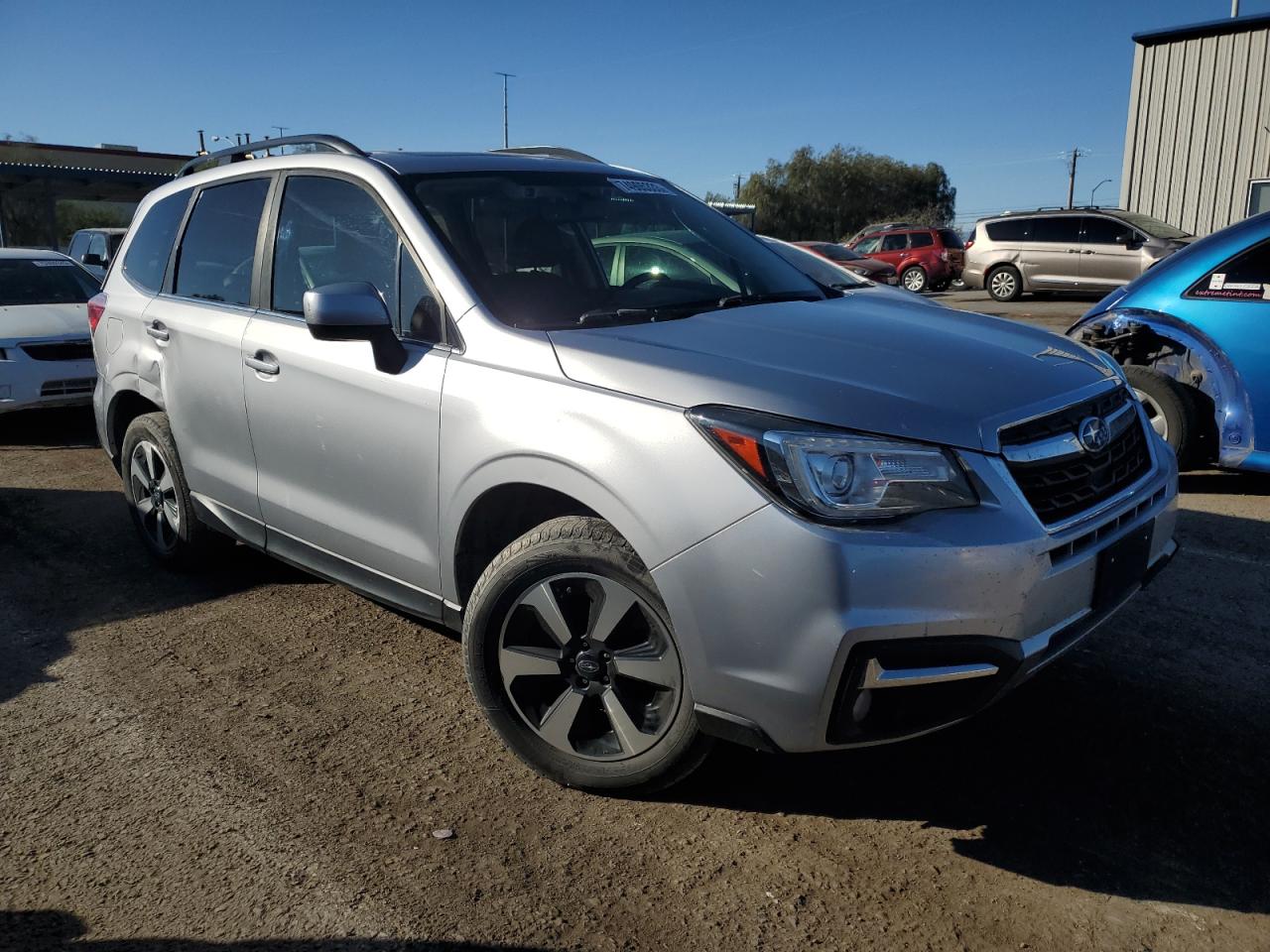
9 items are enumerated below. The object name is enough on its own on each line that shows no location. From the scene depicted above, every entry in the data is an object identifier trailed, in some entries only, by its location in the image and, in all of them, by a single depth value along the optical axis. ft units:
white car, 26.86
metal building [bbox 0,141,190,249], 106.22
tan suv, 62.75
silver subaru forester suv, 7.72
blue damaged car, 17.74
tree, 232.12
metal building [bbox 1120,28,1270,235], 64.75
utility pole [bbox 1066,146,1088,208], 217.56
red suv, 85.20
